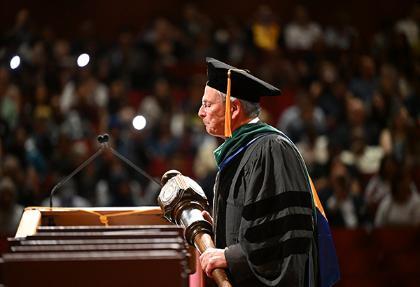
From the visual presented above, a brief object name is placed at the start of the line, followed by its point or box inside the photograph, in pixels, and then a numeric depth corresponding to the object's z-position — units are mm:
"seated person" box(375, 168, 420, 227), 13164
